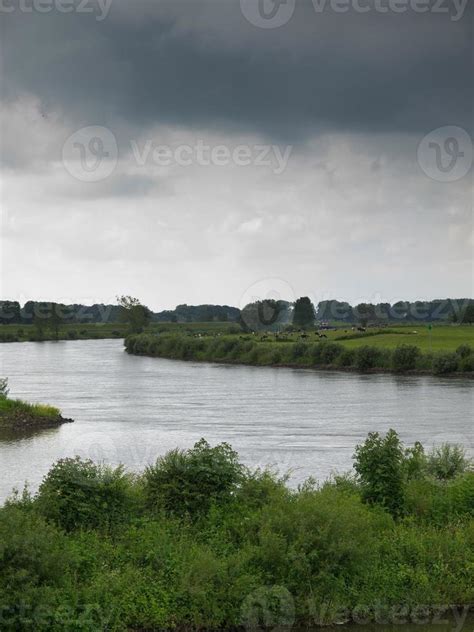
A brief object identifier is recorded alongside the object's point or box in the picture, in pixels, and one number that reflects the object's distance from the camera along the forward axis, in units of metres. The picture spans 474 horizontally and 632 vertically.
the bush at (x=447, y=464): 21.77
